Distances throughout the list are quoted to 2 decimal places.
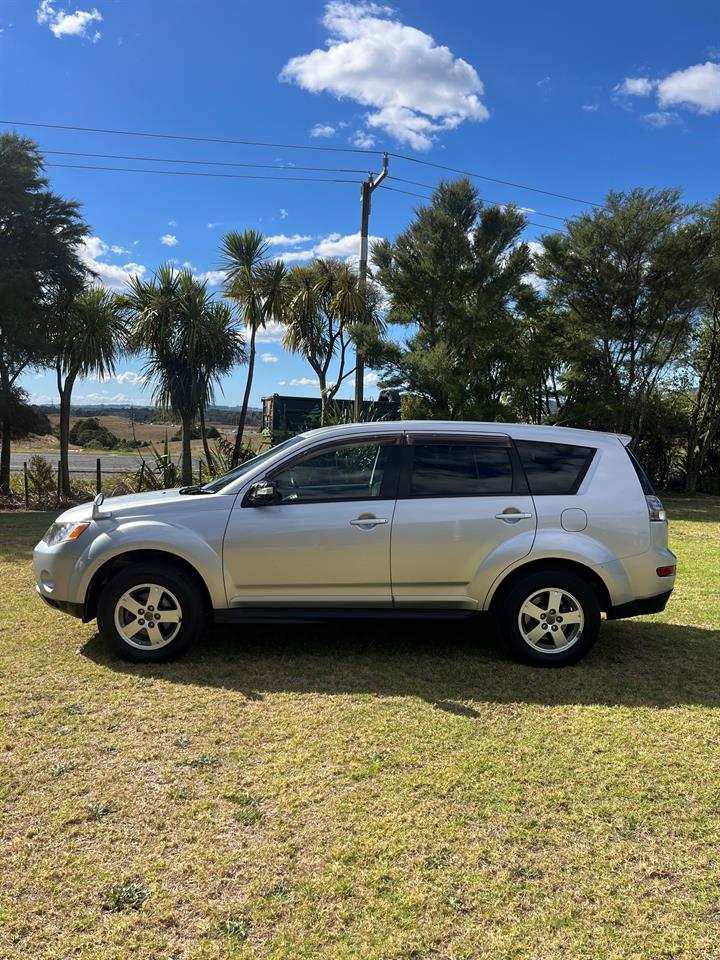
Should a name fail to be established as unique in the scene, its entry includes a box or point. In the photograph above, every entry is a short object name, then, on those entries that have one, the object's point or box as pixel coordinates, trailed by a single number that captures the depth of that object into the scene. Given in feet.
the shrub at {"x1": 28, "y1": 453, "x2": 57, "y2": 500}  46.44
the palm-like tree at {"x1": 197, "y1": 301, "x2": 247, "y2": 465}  43.60
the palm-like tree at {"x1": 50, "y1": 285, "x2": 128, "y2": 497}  43.21
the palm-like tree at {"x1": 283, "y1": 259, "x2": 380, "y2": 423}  53.01
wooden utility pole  49.88
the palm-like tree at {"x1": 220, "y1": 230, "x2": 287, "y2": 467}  46.55
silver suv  13.87
